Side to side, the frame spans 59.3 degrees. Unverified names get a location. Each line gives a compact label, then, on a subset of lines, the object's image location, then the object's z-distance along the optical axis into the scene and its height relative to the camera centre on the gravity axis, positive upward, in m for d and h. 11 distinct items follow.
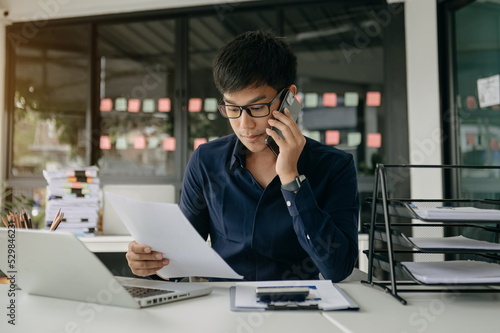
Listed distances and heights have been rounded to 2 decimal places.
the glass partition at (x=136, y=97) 4.01 +0.83
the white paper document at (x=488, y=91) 2.64 +0.57
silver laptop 0.81 -0.17
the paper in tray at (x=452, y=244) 0.92 -0.13
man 1.17 -0.01
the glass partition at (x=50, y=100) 4.13 +0.83
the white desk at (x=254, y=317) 0.72 -0.24
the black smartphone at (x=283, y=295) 0.84 -0.21
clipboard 0.81 -0.23
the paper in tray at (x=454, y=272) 0.88 -0.19
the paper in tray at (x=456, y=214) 0.88 -0.06
